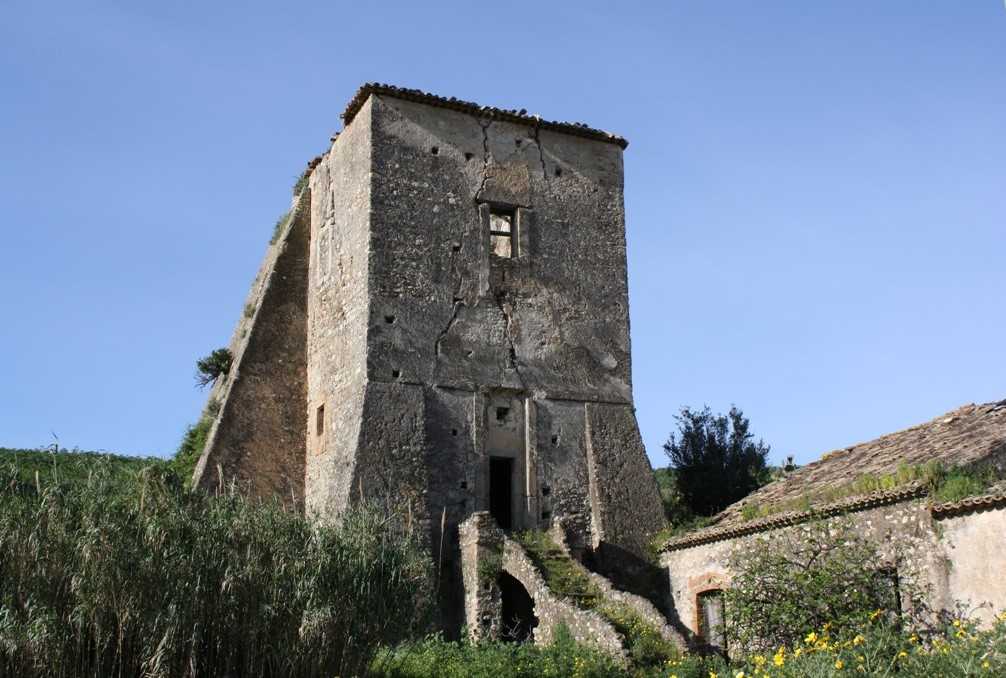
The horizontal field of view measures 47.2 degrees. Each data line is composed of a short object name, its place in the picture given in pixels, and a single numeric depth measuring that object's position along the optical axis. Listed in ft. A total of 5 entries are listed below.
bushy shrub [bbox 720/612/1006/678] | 29.09
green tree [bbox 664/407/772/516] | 79.92
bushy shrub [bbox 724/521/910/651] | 48.60
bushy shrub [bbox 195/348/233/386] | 79.97
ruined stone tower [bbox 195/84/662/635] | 66.33
